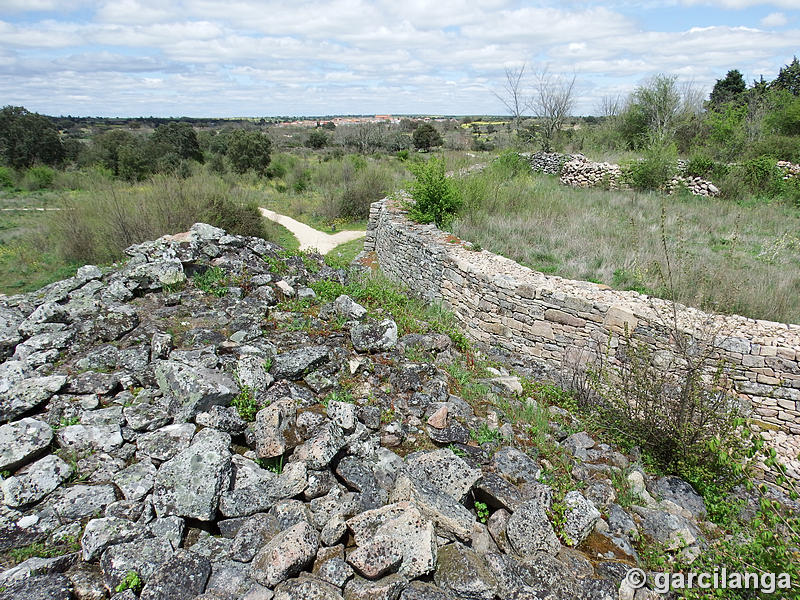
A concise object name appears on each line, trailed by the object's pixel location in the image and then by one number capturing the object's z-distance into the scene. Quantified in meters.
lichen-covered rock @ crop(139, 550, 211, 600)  2.43
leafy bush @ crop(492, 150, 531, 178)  14.48
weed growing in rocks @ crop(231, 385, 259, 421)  3.77
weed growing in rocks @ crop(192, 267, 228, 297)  6.01
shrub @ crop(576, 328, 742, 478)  4.22
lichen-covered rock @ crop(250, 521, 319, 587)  2.53
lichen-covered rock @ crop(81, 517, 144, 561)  2.63
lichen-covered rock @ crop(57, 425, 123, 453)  3.30
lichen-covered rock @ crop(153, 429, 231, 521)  2.88
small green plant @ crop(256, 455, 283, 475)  3.40
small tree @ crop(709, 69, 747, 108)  32.76
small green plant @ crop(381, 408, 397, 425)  4.10
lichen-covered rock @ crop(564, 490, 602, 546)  3.20
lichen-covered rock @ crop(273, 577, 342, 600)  2.39
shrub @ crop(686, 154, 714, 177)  14.34
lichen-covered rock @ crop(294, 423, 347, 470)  3.30
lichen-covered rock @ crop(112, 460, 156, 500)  2.98
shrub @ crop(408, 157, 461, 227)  10.13
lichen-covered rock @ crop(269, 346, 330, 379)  4.37
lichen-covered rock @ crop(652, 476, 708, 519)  3.94
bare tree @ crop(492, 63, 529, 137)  21.53
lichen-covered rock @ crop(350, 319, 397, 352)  5.13
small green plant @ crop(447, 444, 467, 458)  3.81
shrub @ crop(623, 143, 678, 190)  13.79
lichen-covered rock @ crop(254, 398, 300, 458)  3.42
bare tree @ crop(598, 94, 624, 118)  24.73
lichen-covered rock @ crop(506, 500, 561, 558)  2.96
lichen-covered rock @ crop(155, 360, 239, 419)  3.63
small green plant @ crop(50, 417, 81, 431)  3.51
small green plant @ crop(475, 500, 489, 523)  3.32
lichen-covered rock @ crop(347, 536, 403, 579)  2.59
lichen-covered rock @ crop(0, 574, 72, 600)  2.32
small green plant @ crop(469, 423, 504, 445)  4.09
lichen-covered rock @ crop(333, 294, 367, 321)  5.64
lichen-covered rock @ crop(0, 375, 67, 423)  3.52
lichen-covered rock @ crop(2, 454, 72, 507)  2.87
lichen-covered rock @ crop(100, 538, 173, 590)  2.49
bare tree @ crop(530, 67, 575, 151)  21.81
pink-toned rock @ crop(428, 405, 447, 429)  4.07
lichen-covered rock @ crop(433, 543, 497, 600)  2.59
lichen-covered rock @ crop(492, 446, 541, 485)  3.69
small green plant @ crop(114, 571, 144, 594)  2.46
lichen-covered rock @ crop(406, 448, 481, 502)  3.26
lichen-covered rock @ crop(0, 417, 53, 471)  3.06
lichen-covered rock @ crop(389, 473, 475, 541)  2.94
